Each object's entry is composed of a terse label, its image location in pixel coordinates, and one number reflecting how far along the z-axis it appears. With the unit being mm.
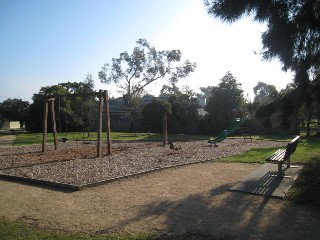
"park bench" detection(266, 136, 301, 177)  8844
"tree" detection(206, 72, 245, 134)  33562
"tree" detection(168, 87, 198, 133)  36219
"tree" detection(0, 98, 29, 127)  65938
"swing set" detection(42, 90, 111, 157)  14359
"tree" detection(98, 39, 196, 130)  46250
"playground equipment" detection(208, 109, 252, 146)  20000
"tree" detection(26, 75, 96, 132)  30339
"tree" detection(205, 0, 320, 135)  7215
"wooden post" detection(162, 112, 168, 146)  20266
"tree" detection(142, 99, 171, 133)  36625
